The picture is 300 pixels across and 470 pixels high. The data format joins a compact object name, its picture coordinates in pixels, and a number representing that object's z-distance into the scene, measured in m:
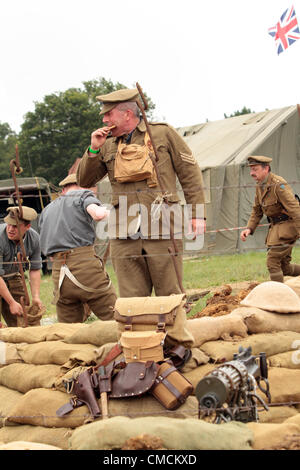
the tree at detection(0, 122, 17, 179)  52.25
